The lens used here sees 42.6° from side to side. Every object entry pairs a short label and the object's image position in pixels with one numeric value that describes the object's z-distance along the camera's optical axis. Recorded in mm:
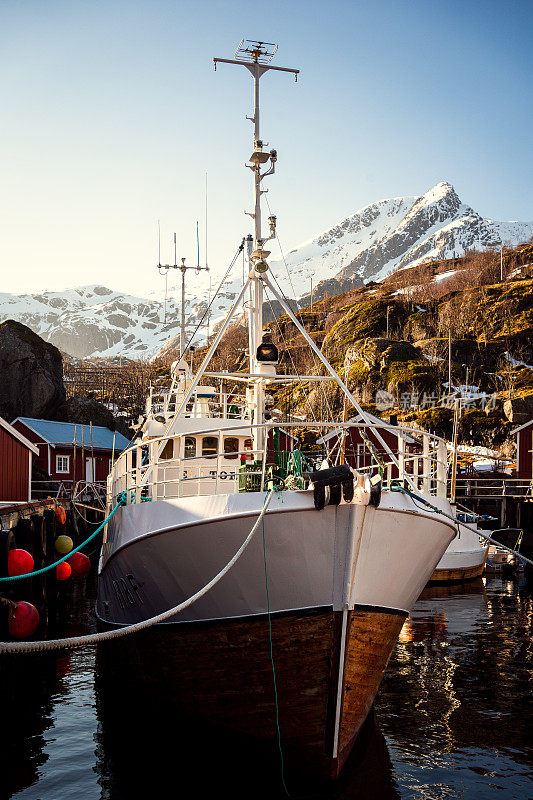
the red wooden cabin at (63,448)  40500
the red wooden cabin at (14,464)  26125
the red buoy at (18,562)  12500
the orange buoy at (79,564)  17891
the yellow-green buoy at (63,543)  20734
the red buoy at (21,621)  11172
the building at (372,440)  43875
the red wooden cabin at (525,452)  39594
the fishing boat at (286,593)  7457
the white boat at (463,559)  23062
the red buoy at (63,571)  17002
